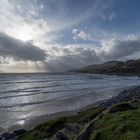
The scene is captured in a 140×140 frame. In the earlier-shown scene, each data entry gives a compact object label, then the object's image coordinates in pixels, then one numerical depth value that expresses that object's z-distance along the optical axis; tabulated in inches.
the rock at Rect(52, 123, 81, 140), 238.2
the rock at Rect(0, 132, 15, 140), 351.8
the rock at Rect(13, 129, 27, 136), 369.6
